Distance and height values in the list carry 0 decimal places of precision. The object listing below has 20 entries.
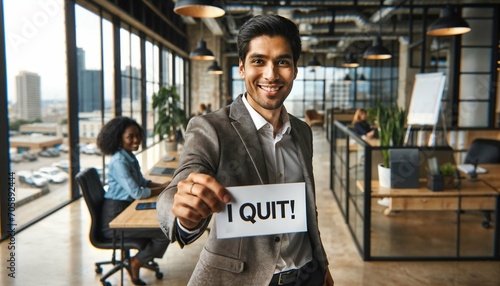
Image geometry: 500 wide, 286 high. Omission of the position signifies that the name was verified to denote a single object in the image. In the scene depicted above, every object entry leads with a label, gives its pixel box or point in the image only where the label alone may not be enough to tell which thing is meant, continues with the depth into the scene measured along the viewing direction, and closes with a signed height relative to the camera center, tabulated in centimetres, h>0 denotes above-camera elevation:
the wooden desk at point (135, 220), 252 -68
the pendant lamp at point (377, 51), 664 +85
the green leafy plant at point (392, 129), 414 -21
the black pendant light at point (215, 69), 1053 +90
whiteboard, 557 +12
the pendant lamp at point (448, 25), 434 +83
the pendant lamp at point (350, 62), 954 +98
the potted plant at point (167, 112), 711 -10
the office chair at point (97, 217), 296 -78
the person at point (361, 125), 781 -32
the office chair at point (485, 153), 471 -51
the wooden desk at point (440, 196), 355 -72
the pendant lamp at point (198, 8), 331 +77
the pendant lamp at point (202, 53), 629 +76
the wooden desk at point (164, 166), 378 -58
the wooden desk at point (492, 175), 386 -64
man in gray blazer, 102 -13
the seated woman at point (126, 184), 309 -56
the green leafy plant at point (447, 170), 372 -53
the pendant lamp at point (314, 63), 1138 +114
